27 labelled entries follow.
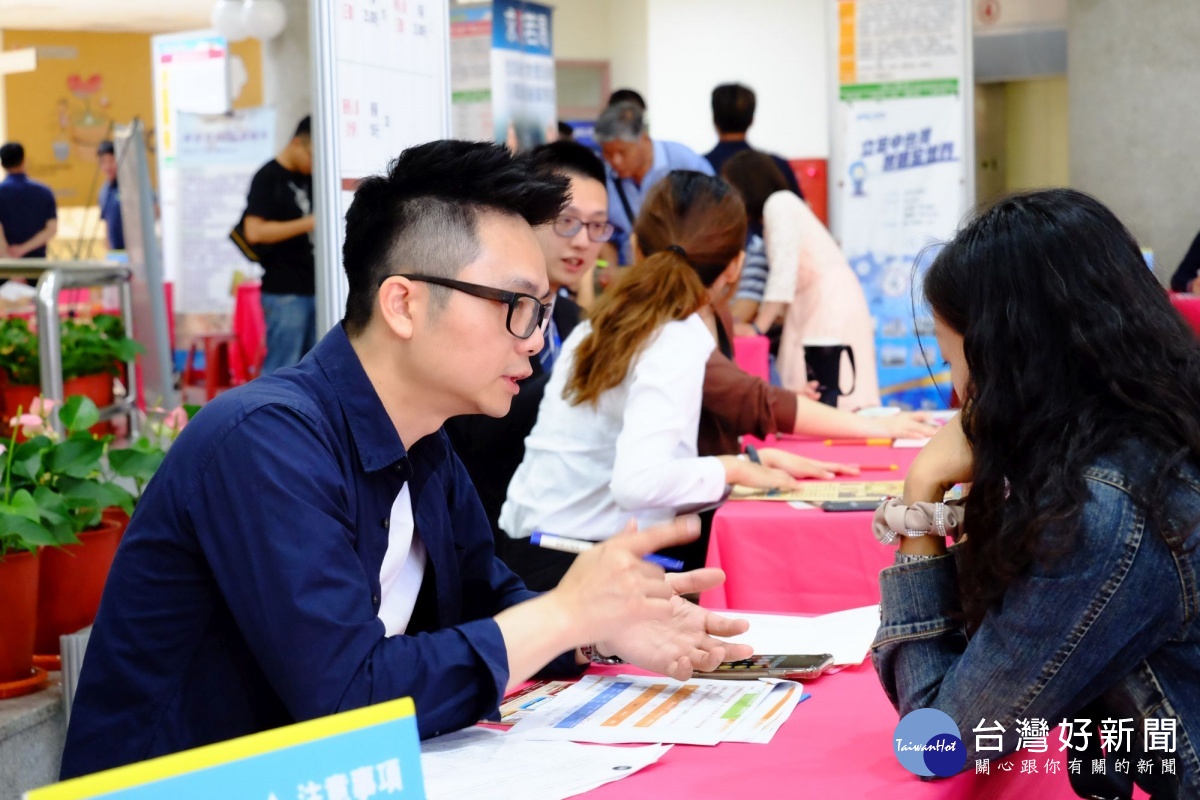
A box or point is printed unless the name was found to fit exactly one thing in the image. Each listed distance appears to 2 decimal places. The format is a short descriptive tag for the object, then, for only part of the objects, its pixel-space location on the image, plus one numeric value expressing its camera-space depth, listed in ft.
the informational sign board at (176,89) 29.48
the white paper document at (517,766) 3.88
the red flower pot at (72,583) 7.38
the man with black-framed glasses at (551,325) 9.34
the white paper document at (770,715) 4.31
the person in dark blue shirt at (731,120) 19.70
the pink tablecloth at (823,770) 3.92
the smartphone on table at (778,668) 4.96
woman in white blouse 8.11
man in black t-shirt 20.07
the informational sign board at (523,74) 20.77
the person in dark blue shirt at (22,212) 28.14
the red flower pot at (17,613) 6.79
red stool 25.35
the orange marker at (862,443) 10.54
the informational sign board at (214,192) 25.38
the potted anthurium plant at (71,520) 7.21
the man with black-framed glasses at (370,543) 4.06
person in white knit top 16.56
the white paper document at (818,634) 5.29
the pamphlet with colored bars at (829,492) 8.43
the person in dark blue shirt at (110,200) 31.94
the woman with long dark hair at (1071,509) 3.93
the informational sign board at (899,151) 21.36
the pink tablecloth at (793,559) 7.99
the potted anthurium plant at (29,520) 6.74
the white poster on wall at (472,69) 20.81
